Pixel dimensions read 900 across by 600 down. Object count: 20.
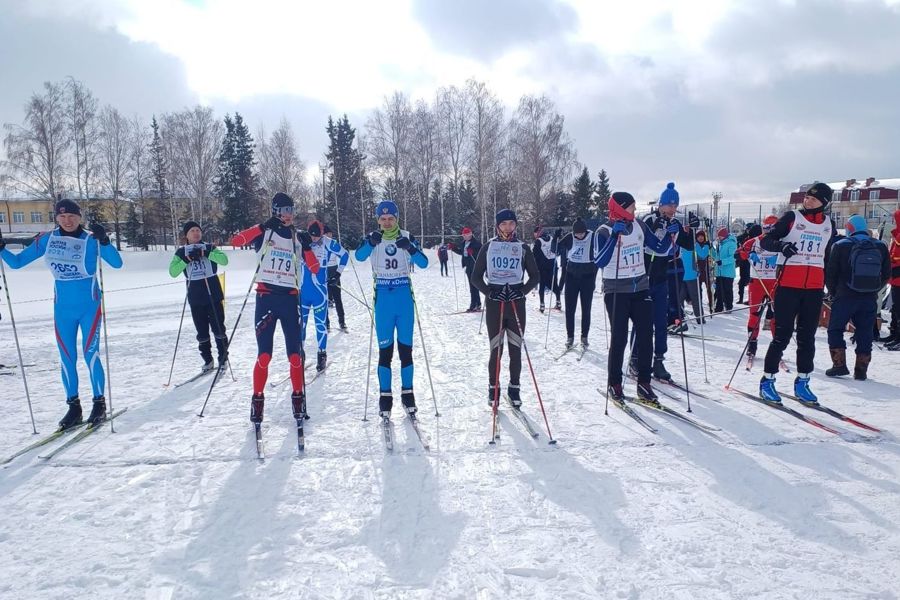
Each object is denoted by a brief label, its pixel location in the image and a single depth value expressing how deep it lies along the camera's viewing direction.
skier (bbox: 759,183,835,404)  5.16
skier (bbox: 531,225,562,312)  12.72
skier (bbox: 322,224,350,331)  9.03
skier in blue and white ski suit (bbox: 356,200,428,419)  5.16
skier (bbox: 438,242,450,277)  17.83
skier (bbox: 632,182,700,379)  6.03
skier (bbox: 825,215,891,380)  6.24
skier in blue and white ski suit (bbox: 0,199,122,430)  4.98
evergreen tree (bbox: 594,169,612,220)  50.62
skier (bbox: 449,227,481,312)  12.27
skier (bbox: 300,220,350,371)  7.55
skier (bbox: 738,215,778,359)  7.74
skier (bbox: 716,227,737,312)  12.43
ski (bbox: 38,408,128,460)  4.40
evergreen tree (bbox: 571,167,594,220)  47.41
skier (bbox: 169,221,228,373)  7.19
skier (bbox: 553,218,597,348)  8.31
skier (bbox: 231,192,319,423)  4.83
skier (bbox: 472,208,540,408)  5.36
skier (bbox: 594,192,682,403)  5.38
